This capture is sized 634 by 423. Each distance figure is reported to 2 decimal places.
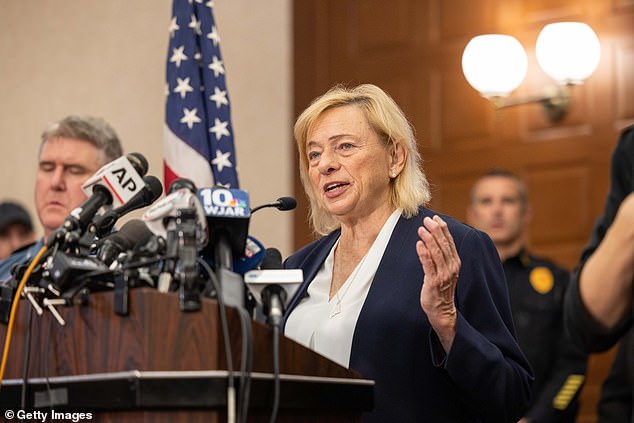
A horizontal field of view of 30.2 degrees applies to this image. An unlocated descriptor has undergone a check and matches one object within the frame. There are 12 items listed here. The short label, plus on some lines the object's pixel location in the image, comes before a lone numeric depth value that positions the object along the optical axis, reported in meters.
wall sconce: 6.59
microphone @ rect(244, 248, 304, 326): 2.45
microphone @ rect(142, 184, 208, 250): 2.29
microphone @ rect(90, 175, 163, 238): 2.55
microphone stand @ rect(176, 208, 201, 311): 2.15
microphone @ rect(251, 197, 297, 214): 2.86
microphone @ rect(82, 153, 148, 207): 2.60
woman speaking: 2.95
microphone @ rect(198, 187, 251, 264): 2.36
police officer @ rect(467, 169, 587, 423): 5.44
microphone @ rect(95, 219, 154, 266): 2.54
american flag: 4.82
